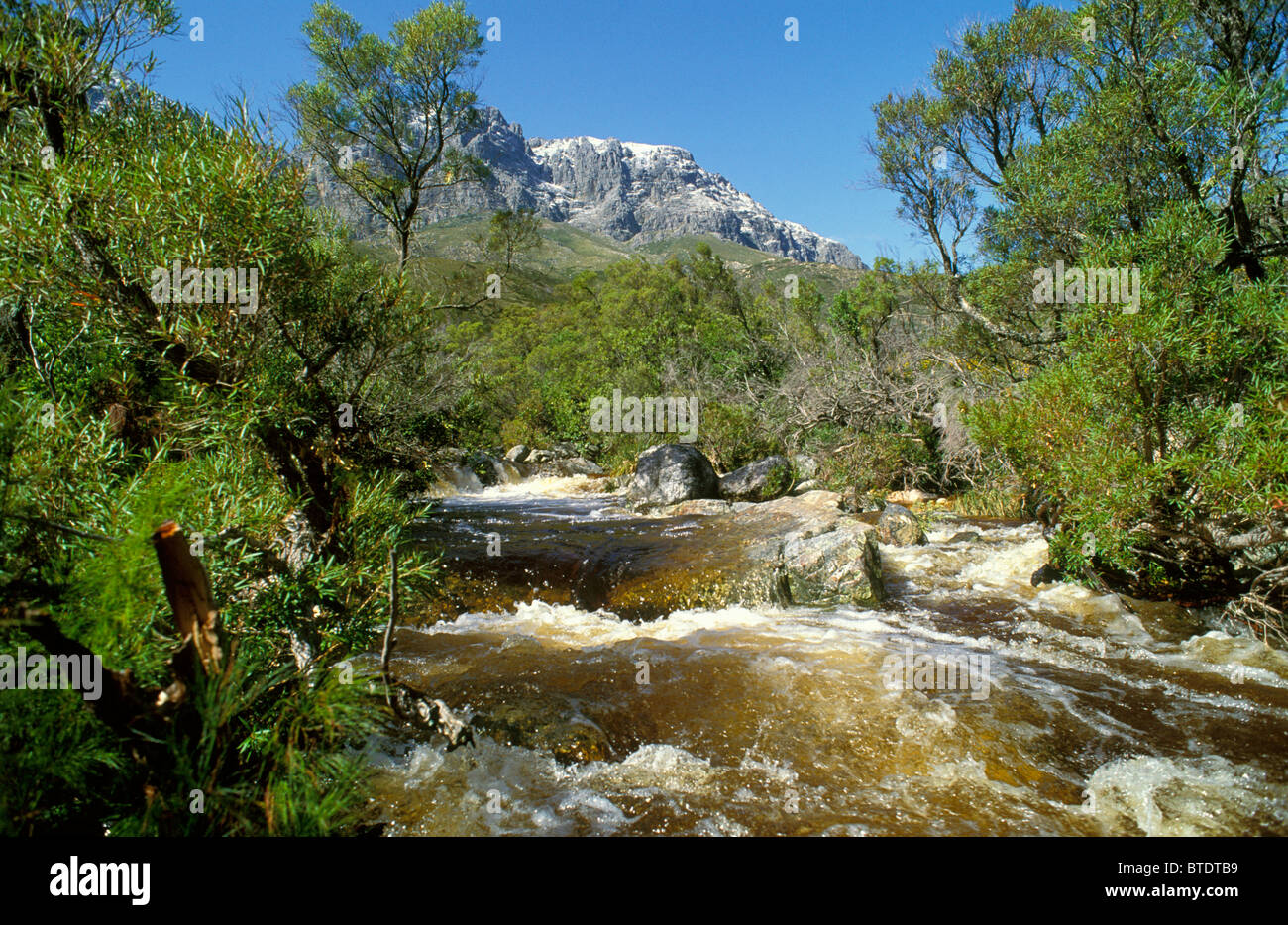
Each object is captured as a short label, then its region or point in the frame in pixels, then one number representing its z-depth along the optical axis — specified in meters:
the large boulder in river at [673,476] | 15.79
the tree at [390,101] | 14.05
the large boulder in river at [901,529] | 11.32
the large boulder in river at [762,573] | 8.55
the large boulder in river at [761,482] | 16.30
